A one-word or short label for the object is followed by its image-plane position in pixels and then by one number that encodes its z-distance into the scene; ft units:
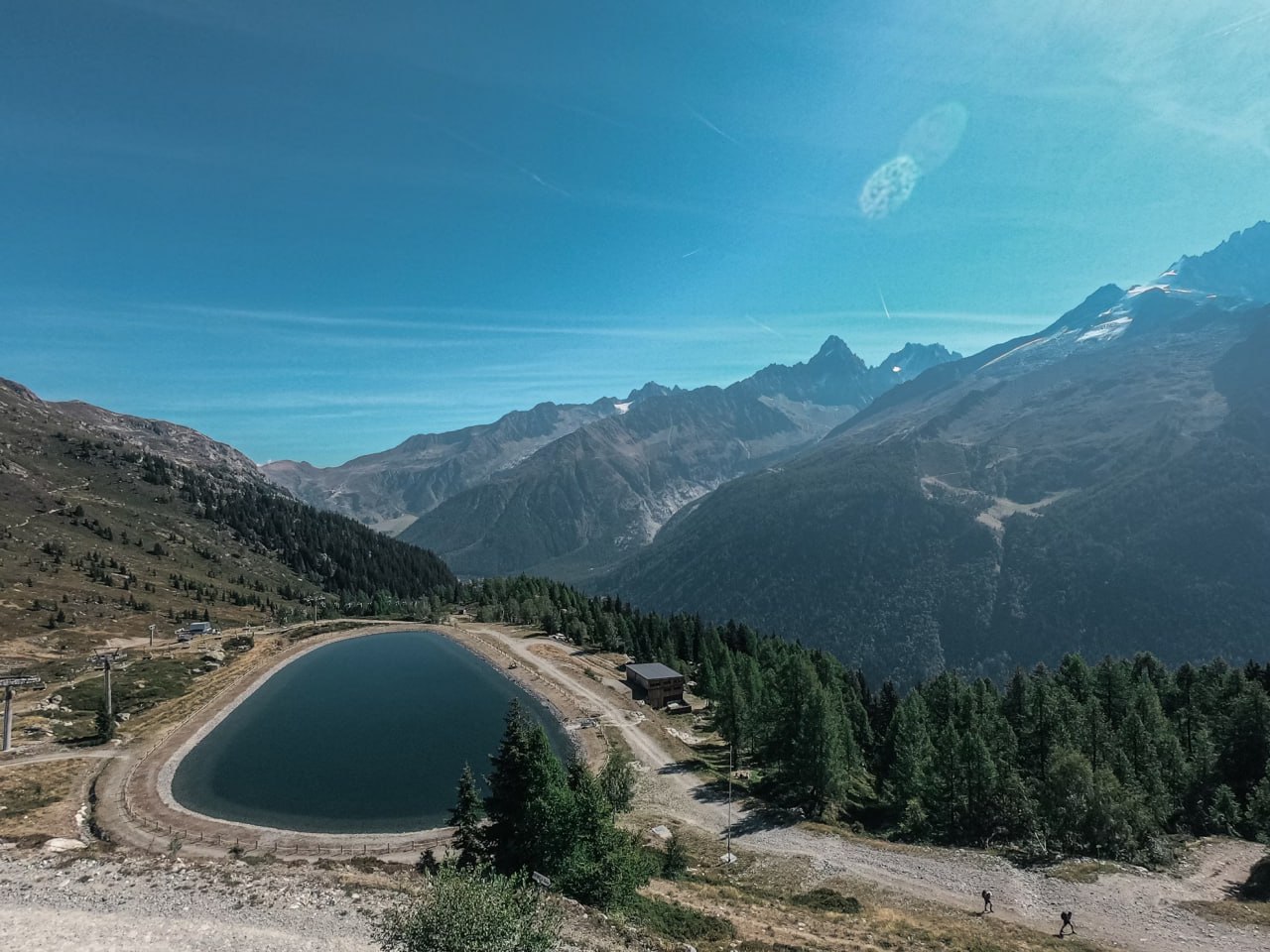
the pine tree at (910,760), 252.83
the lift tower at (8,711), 225.97
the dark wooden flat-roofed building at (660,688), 361.92
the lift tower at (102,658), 371.02
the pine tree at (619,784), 203.31
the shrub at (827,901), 143.84
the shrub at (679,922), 111.45
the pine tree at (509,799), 123.75
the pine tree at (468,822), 128.98
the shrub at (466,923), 62.03
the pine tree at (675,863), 160.15
